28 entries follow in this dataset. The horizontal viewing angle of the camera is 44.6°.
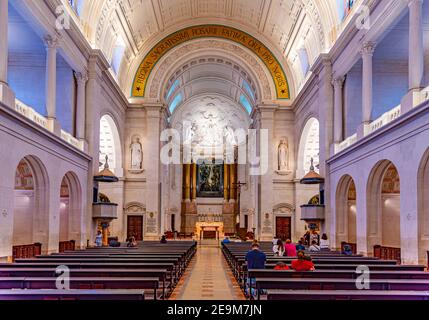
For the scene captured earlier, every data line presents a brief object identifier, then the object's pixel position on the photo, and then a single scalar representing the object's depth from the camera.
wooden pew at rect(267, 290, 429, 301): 6.57
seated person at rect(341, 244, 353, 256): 15.70
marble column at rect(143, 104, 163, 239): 32.38
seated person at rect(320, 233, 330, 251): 19.95
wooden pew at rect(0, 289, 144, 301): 6.50
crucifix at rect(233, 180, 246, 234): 41.89
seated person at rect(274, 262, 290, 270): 9.81
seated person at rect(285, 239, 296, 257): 14.30
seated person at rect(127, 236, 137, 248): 19.84
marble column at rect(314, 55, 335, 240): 23.44
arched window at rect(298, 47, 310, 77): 29.53
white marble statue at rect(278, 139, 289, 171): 32.97
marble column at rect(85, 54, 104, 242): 23.11
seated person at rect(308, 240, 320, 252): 17.91
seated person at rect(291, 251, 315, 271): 9.22
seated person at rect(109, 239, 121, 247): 20.11
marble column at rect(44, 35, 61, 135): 18.67
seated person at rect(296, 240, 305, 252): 15.10
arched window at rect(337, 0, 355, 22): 21.05
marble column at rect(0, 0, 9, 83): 14.41
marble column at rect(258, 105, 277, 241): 32.34
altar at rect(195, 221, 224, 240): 38.18
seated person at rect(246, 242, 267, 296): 10.58
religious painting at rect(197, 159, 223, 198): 45.06
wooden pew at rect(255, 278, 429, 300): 7.96
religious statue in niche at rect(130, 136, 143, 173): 32.66
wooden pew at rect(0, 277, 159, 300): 8.02
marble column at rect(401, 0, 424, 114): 14.79
